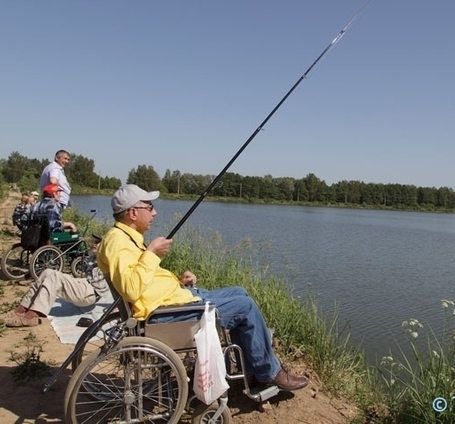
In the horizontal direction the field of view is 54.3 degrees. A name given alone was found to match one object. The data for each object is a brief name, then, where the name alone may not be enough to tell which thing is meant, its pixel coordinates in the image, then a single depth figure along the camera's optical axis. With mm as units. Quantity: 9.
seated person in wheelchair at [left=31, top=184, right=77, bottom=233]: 6371
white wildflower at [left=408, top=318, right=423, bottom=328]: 3588
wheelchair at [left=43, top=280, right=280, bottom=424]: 2496
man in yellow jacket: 2531
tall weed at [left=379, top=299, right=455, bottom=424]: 2914
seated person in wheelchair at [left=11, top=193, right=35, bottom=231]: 6496
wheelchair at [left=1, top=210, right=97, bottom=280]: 6266
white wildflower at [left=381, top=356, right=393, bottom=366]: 3923
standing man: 6789
